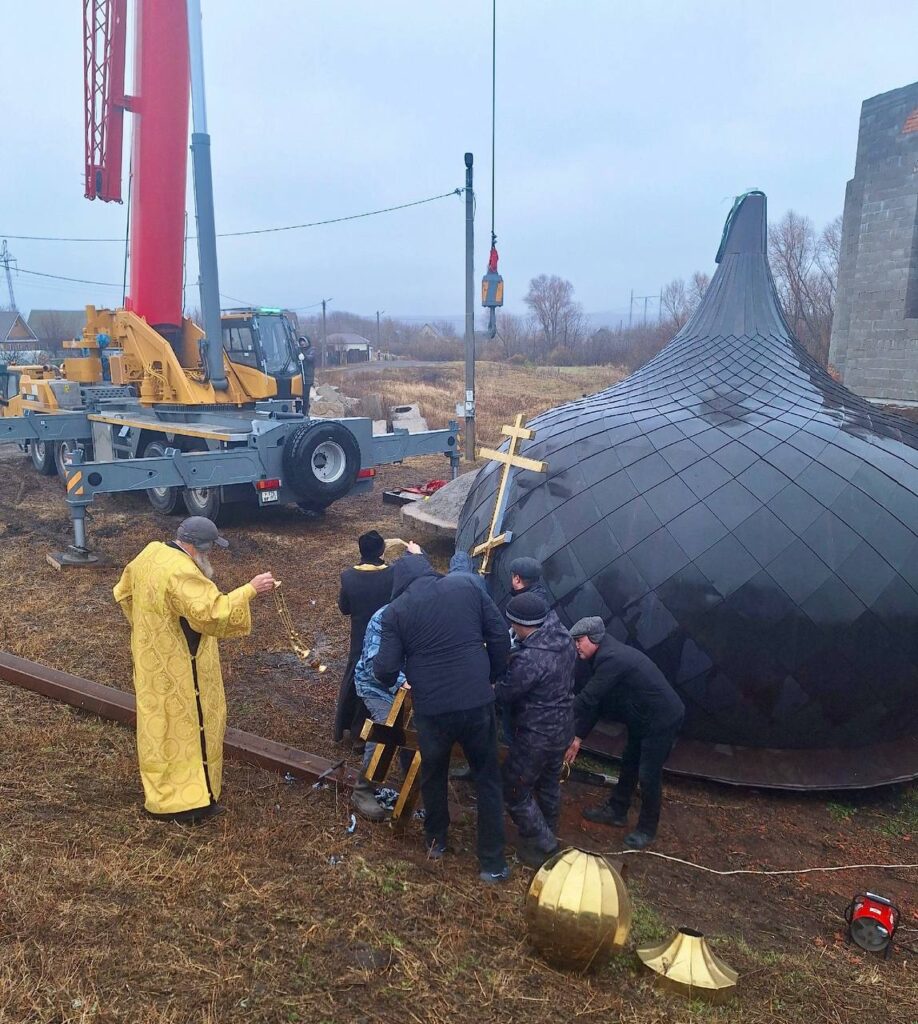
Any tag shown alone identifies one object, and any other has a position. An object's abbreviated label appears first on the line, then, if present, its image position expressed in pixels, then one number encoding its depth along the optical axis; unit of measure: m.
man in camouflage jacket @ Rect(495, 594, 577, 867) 3.91
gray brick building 17.55
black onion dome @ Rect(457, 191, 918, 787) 4.59
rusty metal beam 4.58
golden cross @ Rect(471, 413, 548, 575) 5.32
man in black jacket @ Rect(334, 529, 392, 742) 4.89
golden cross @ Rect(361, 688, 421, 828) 4.30
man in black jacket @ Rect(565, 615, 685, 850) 4.16
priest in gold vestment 3.81
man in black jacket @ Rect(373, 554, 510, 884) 3.69
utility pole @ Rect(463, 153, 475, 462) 14.25
